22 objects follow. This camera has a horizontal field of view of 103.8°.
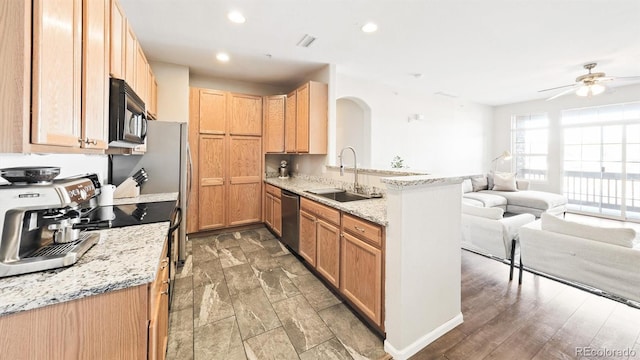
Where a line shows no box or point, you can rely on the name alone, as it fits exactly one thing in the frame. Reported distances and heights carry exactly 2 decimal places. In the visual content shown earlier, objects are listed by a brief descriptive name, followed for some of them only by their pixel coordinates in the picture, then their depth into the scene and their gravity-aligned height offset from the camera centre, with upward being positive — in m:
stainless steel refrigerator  2.78 +0.14
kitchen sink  2.99 -0.19
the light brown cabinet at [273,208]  3.72 -0.48
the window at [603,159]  5.34 +0.50
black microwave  1.57 +0.41
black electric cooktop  1.72 -0.28
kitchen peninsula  1.66 -0.57
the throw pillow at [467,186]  5.59 -0.14
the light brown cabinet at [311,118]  3.75 +0.92
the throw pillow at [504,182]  5.57 -0.04
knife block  2.52 -0.13
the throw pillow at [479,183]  5.82 -0.07
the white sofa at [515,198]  4.85 -0.36
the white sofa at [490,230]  2.73 -0.58
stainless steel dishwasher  3.09 -0.54
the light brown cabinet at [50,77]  0.86 +0.39
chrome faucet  2.99 -0.04
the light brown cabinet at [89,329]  0.81 -0.54
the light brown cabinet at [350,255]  1.83 -0.66
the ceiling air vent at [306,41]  2.98 +1.69
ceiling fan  3.90 +1.59
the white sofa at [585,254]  1.92 -0.62
